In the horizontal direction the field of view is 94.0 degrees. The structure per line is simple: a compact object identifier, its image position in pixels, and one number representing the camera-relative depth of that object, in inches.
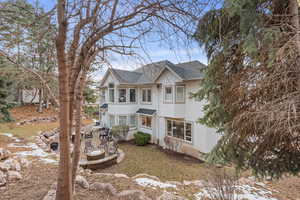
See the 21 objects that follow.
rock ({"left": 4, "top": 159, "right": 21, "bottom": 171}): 177.1
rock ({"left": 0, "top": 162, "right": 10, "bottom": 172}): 163.5
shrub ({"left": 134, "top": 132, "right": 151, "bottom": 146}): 491.8
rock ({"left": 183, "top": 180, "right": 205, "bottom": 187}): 209.8
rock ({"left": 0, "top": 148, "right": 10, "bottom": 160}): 213.0
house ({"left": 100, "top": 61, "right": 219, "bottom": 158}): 396.5
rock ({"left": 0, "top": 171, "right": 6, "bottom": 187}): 140.1
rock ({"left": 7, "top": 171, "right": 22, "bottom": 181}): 153.7
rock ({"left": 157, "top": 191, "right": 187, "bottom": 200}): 144.9
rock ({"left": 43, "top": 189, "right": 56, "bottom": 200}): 111.0
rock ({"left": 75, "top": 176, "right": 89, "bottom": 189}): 142.9
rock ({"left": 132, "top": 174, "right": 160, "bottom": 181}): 231.3
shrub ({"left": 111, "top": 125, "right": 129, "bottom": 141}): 523.5
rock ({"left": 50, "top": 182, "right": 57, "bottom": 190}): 129.3
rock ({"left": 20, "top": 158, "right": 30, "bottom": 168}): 199.4
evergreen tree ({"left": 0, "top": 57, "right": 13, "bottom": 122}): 336.5
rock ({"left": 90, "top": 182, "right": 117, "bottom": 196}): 138.2
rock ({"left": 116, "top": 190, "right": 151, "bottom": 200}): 129.6
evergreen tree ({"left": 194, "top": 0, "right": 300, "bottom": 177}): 90.5
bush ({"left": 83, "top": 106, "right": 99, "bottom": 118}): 659.3
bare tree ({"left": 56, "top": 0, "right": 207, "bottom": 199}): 89.3
